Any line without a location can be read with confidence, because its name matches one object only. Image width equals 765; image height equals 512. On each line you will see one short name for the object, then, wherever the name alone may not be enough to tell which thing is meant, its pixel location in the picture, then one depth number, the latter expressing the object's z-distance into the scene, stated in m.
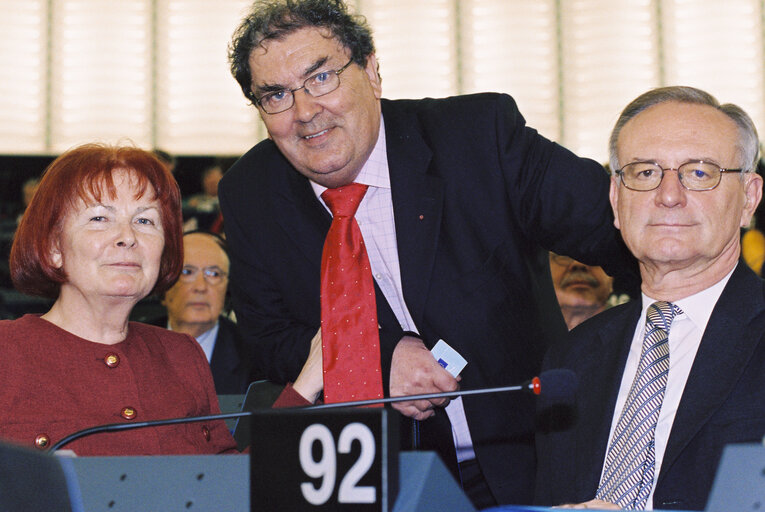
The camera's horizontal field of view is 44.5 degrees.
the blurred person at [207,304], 4.04
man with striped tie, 1.81
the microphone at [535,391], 1.51
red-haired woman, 2.03
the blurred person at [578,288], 3.97
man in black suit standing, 2.38
